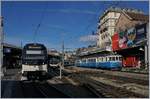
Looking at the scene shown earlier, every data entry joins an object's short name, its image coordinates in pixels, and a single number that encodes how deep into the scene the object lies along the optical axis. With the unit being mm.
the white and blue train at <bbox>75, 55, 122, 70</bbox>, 20847
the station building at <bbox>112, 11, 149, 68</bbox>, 21455
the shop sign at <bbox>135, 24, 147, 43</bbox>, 21796
